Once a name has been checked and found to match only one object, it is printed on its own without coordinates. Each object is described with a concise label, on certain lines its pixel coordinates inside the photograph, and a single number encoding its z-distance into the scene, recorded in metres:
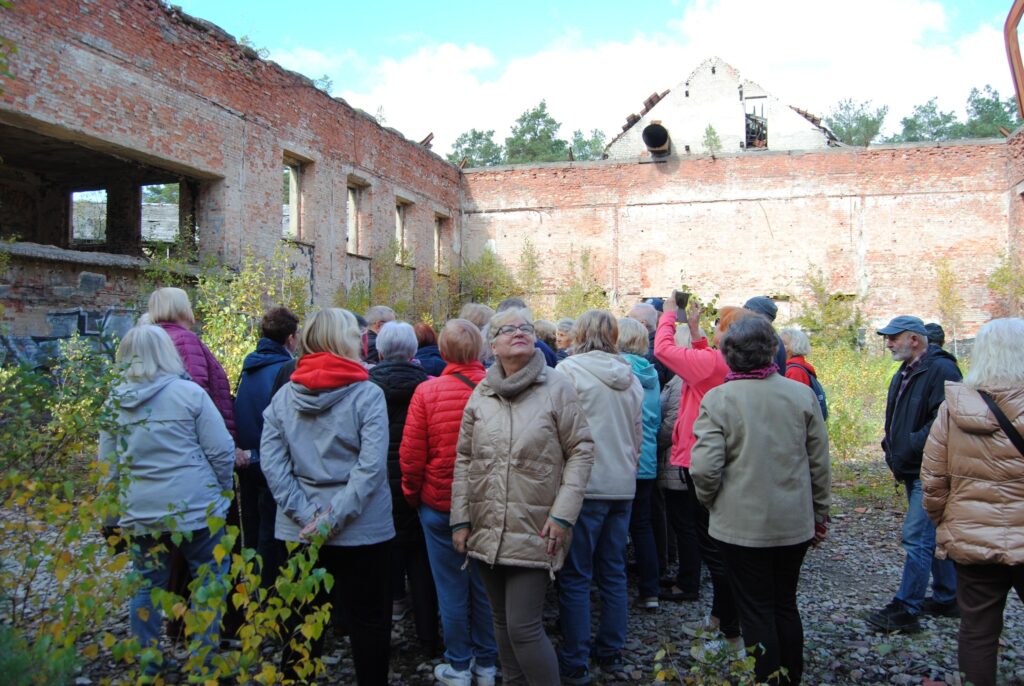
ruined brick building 9.49
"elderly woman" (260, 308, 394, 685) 3.11
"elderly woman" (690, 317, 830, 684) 3.09
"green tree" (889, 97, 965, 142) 48.22
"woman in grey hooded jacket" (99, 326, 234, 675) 3.28
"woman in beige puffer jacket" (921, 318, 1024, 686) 2.88
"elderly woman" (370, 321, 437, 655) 3.88
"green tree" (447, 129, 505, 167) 49.38
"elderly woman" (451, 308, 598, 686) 2.93
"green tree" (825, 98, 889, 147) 48.69
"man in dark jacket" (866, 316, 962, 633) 4.11
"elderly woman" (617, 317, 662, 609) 4.54
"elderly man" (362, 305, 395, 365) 5.08
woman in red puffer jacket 3.50
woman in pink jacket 3.92
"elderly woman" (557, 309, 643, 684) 3.62
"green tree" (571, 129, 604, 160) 55.19
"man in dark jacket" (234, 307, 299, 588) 4.09
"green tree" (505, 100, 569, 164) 44.59
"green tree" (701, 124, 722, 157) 25.43
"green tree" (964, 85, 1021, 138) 45.15
